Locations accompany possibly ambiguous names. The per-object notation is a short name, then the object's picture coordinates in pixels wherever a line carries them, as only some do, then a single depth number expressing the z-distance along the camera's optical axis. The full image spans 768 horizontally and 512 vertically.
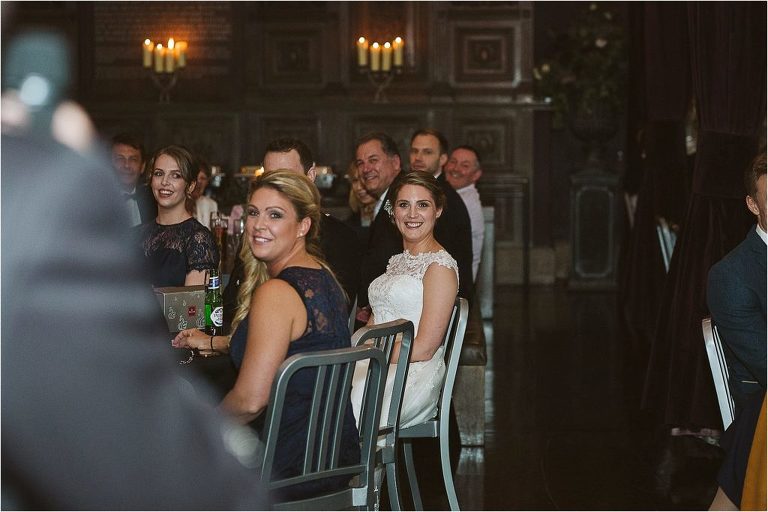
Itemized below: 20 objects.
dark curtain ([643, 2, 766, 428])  5.02
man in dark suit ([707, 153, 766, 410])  3.32
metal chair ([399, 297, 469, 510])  3.65
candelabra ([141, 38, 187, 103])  9.83
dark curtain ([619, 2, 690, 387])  7.44
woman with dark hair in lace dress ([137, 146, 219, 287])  4.32
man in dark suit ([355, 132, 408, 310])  5.24
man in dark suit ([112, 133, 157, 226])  5.94
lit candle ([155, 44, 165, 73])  9.83
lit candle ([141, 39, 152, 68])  9.86
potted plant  10.47
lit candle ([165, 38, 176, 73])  9.79
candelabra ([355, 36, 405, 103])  10.03
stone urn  10.64
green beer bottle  3.43
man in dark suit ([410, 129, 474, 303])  5.29
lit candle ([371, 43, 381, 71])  10.13
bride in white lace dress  3.82
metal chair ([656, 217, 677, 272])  6.54
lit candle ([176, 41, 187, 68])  9.83
